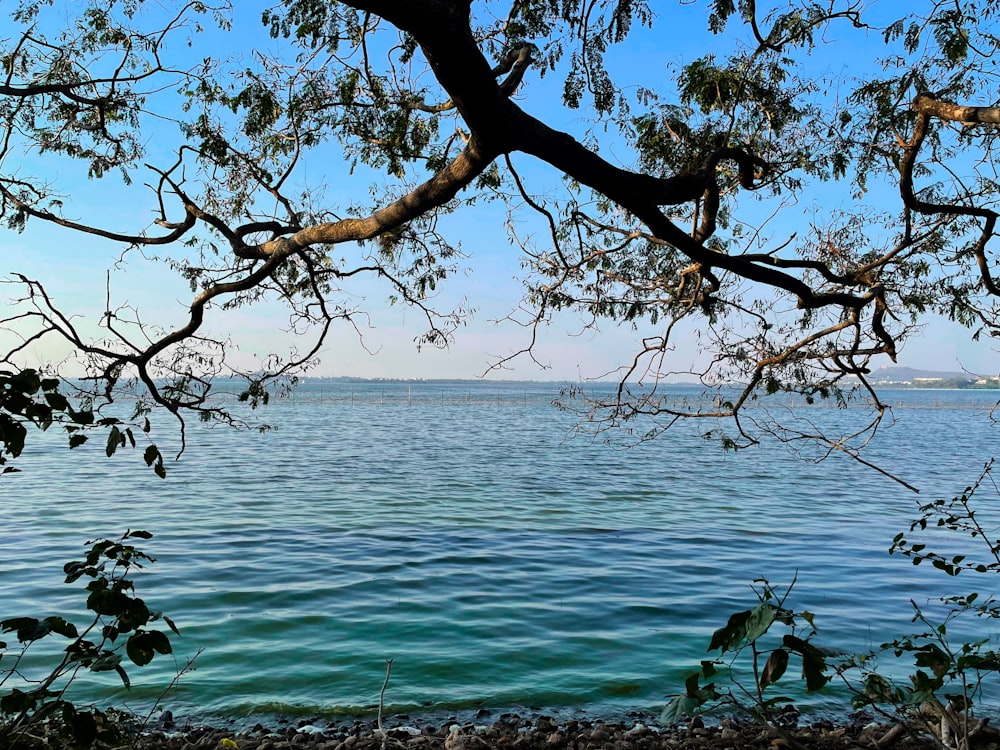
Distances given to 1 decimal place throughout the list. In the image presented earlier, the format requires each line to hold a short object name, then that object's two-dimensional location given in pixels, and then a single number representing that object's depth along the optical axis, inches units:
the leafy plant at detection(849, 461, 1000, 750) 134.0
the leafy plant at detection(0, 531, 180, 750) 99.9
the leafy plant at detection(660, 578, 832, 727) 94.8
